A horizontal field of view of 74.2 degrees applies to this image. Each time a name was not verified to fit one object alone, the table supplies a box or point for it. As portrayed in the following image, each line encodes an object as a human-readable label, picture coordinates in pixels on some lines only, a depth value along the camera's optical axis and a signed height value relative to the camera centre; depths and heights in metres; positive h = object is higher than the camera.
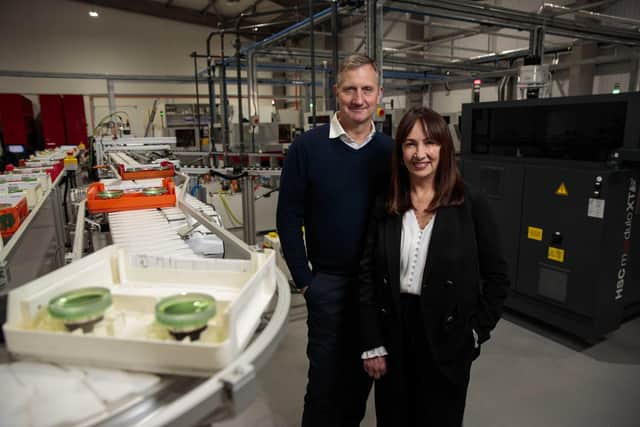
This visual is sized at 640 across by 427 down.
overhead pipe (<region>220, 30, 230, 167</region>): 4.35 +0.24
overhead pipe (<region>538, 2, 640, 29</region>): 3.62 +1.08
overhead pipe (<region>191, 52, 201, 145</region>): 5.63 +0.20
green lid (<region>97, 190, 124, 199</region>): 1.69 -0.23
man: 1.45 -0.31
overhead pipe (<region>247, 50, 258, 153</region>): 5.02 +0.71
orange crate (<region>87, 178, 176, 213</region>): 1.65 -0.25
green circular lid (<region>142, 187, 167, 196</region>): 1.79 -0.23
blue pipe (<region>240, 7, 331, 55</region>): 3.21 +0.96
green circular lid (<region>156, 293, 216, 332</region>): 0.61 -0.26
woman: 1.23 -0.41
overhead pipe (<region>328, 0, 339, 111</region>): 2.21 +0.54
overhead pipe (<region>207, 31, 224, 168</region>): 4.78 +0.43
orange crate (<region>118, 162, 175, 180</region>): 2.40 -0.20
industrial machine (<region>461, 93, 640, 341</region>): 2.33 -0.41
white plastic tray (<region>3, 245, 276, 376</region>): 0.60 -0.28
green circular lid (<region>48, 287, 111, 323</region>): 0.63 -0.25
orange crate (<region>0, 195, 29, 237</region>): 1.53 -0.29
